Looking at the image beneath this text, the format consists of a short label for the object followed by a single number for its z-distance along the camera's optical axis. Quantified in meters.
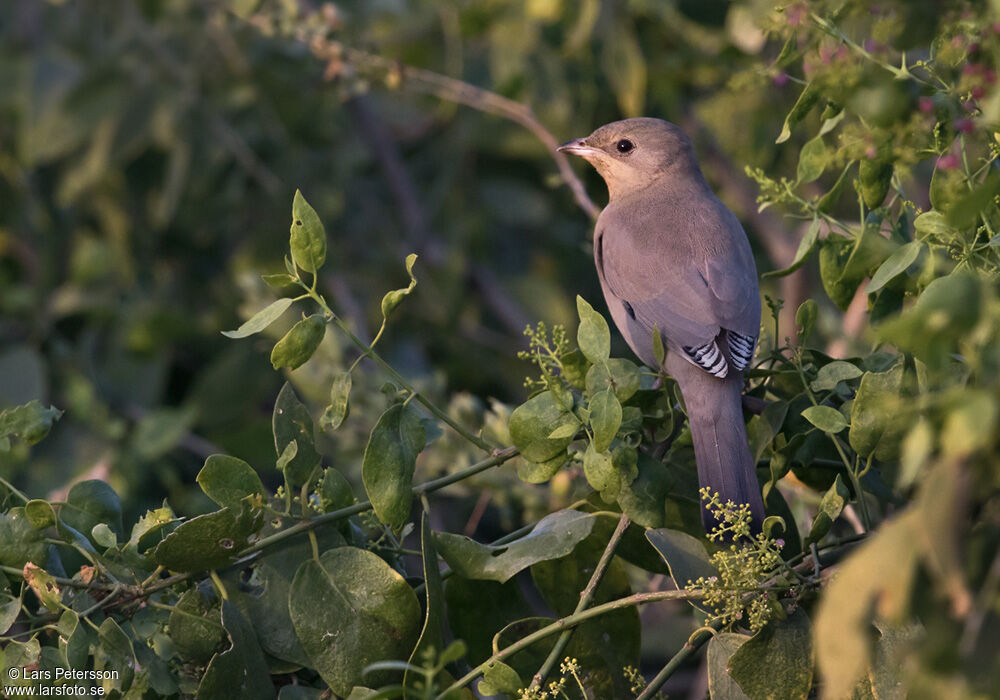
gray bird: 4.92
